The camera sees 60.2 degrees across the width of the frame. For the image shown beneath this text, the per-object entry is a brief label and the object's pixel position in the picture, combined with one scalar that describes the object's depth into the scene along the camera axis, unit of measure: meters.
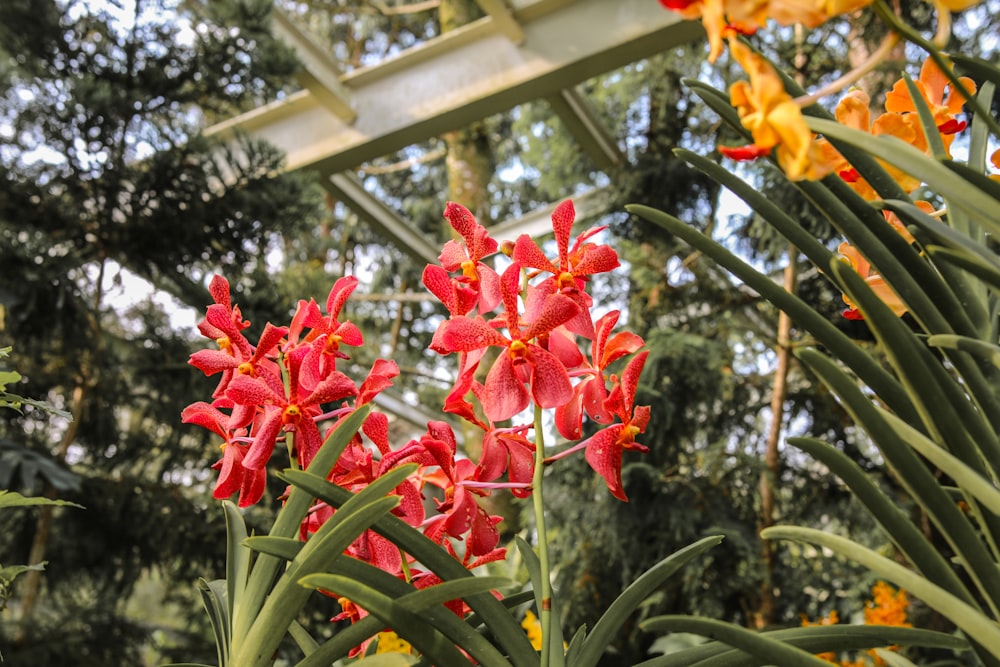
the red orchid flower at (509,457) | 0.56
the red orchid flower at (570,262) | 0.57
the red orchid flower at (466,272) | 0.57
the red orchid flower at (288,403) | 0.53
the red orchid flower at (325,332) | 0.56
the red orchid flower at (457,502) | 0.55
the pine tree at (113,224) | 2.31
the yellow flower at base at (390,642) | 1.24
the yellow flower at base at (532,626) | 1.62
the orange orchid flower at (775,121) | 0.29
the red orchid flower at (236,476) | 0.57
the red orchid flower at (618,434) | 0.56
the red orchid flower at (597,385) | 0.57
